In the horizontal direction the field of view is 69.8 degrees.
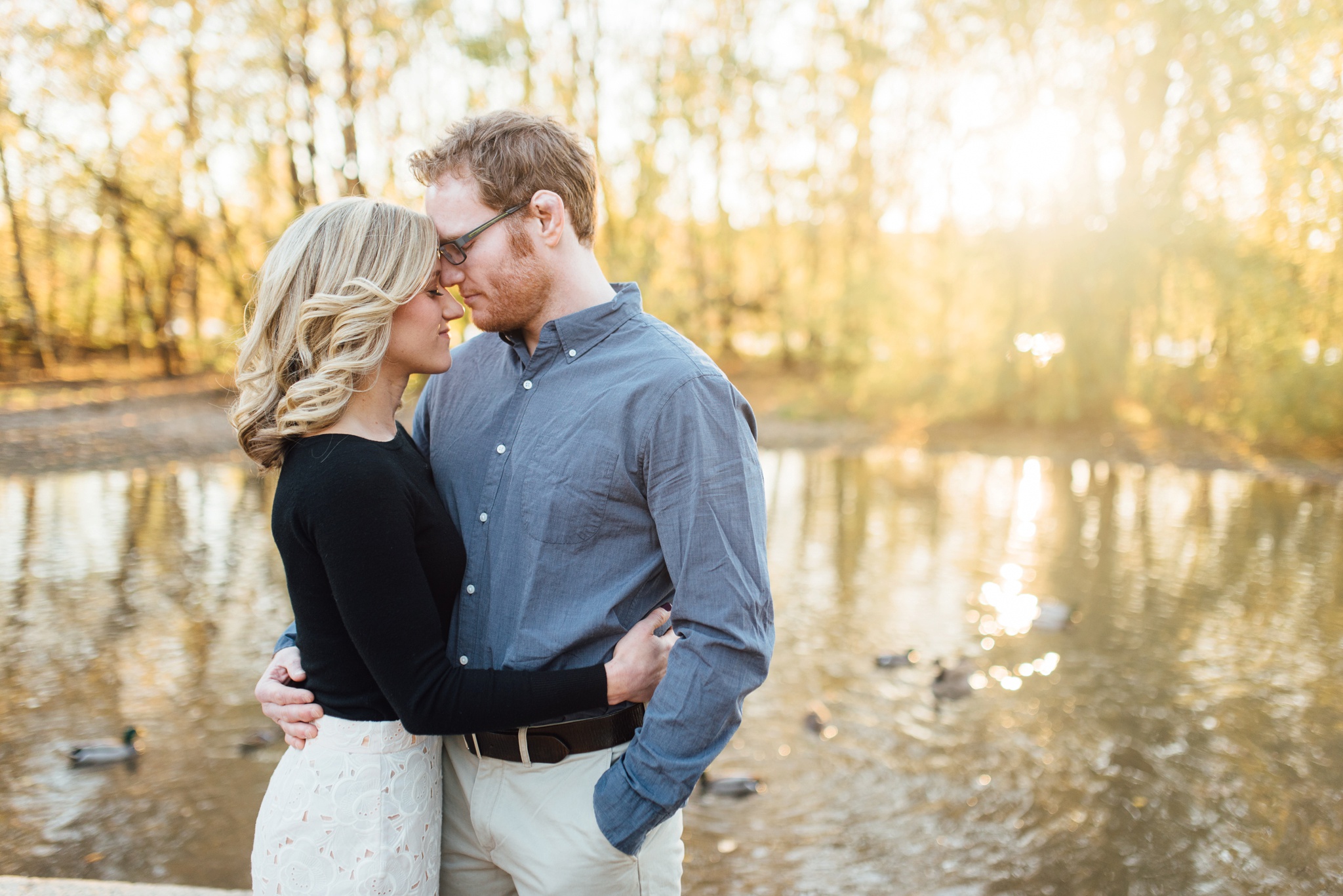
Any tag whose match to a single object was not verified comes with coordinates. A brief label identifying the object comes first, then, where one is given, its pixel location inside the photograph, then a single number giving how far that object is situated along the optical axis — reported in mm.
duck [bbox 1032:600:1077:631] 7898
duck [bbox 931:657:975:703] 6566
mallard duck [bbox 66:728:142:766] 5238
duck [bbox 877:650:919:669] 6965
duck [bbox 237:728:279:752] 5516
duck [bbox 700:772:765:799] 5215
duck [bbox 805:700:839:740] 5941
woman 1680
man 1737
